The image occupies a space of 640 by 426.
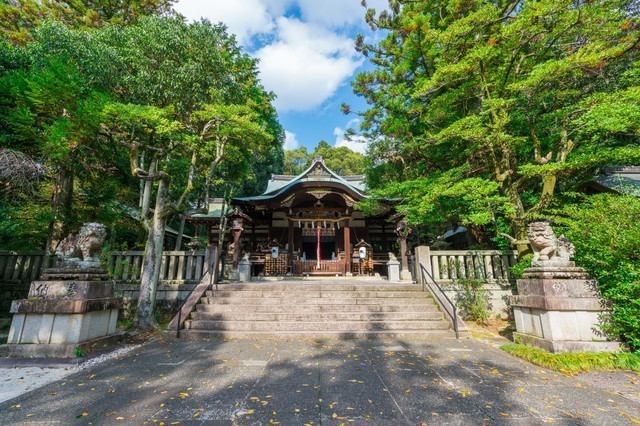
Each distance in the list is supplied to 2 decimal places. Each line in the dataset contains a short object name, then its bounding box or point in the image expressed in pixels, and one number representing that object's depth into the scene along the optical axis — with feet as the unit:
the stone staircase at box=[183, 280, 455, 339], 18.01
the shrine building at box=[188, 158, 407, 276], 41.50
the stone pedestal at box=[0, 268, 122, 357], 13.60
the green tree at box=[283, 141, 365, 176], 125.90
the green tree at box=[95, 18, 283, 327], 20.48
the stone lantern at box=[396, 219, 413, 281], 29.48
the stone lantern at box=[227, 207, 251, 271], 30.25
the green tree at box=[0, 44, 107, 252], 19.04
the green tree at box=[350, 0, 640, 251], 18.88
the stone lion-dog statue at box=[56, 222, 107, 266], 15.38
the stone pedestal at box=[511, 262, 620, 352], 13.21
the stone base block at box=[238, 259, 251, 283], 30.89
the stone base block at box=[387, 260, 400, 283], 29.78
